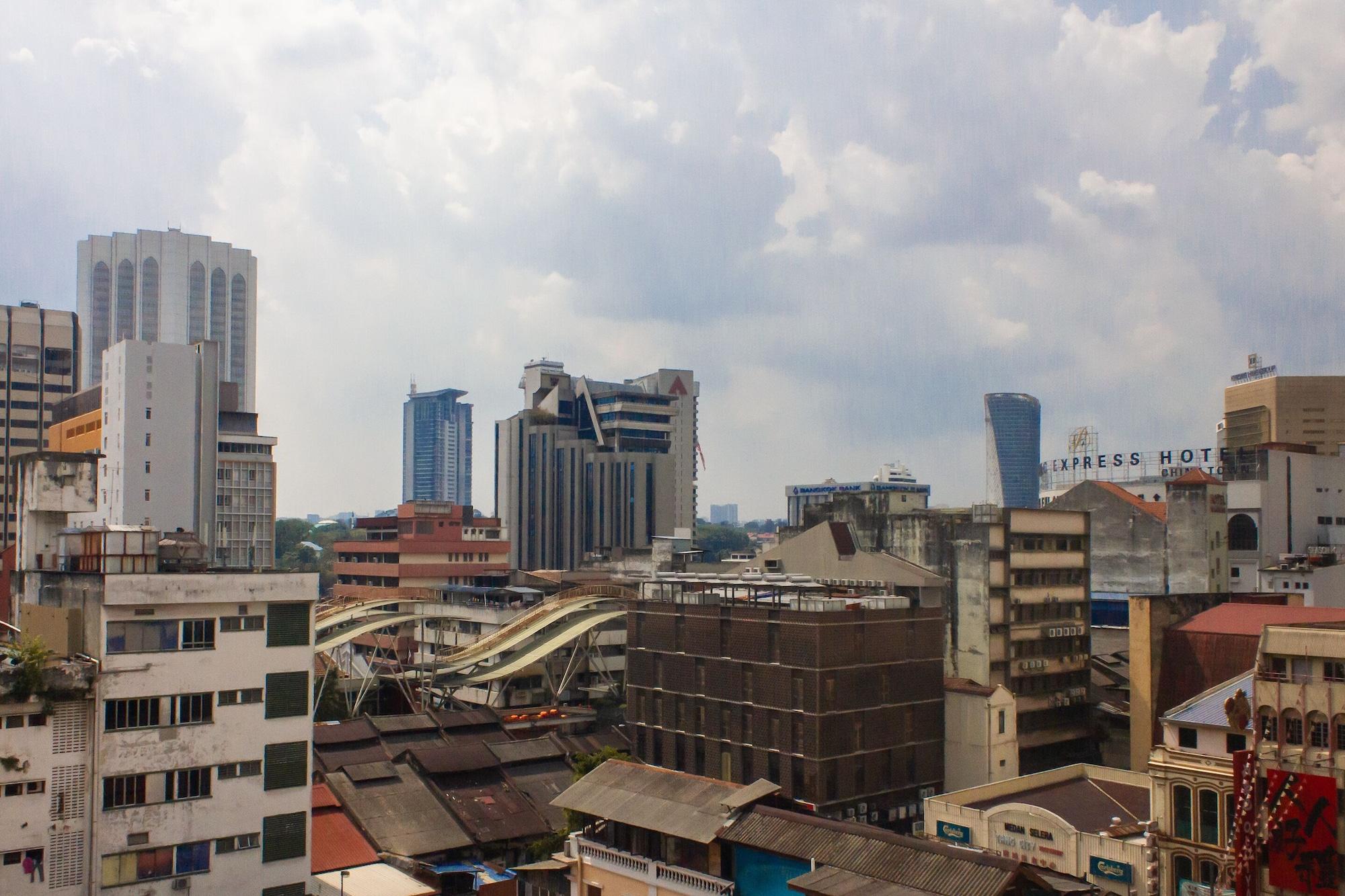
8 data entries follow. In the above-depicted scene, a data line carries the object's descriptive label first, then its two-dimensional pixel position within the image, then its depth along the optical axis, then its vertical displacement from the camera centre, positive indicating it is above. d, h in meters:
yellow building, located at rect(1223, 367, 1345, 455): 181.75 +13.20
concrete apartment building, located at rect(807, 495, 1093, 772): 72.00 -7.37
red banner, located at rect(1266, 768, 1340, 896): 33.69 -10.00
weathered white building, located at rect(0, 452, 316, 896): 36.72 -7.87
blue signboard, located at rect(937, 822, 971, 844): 45.91 -13.71
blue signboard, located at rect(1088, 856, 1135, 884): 40.62 -13.40
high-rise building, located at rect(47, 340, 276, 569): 112.75 +4.59
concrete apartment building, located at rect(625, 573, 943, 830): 56.41 -10.57
